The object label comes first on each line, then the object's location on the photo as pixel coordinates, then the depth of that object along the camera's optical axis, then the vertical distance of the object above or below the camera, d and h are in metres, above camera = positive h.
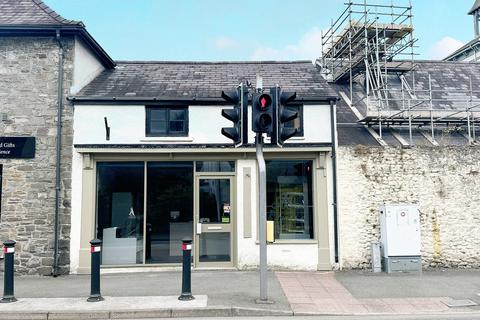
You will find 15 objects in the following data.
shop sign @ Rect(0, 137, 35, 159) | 10.54 +1.38
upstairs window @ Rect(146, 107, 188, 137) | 11.02 +2.12
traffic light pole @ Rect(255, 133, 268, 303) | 7.48 -0.51
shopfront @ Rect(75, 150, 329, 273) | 10.85 -0.16
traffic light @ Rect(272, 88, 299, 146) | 7.59 +1.50
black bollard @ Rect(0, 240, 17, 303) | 7.69 -1.24
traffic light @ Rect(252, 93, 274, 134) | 7.49 +1.54
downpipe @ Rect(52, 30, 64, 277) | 10.35 +1.37
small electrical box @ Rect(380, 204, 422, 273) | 10.30 -0.94
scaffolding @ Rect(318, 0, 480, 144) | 14.16 +4.93
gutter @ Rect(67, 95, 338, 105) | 10.77 +2.62
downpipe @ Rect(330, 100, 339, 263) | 10.76 +0.56
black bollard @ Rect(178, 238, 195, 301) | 7.69 -1.35
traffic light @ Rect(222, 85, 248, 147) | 7.63 +1.57
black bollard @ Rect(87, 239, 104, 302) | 7.63 -1.25
